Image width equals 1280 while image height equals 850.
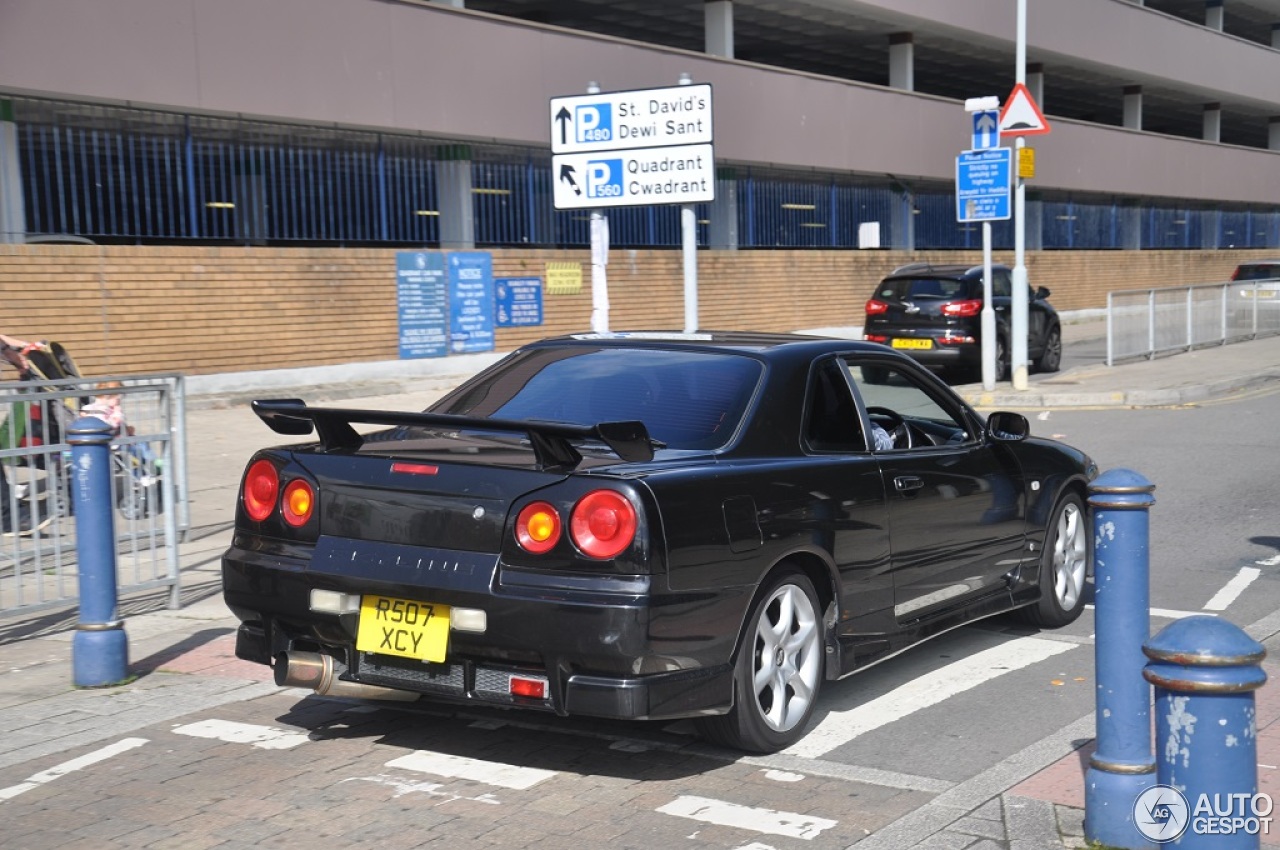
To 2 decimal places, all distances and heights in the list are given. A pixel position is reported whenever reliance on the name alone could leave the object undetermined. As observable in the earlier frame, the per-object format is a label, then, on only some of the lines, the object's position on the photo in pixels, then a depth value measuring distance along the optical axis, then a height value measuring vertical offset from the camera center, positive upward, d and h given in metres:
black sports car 4.82 -0.83
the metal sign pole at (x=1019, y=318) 19.83 -0.35
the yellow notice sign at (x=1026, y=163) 19.50 +1.71
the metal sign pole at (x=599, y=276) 11.10 +0.22
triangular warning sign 19.44 +2.32
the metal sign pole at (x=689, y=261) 11.35 +0.32
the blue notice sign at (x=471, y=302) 22.08 +0.11
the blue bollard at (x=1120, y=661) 4.30 -1.10
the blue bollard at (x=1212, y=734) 3.42 -1.05
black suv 21.27 -0.30
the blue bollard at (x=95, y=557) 6.38 -1.02
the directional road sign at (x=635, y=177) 11.04 +0.96
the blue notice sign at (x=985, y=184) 19.61 +1.45
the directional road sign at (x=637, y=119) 11.04 +1.40
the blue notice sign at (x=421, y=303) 21.27 +0.11
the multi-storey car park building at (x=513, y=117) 17.34 +2.98
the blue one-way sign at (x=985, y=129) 20.27 +2.26
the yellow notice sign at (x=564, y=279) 23.86 +0.44
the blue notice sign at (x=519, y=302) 22.92 +0.09
